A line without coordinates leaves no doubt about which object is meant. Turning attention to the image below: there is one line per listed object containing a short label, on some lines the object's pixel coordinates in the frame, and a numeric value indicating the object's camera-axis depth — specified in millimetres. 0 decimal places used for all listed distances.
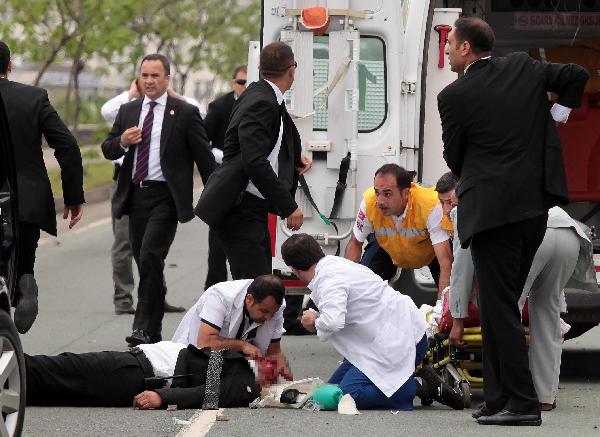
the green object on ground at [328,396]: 17937
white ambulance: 21797
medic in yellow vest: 20172
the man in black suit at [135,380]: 17672
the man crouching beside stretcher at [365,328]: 17969
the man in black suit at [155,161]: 23719
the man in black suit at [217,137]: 27922
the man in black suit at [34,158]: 18641
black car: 14180
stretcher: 18828
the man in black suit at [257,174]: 19594
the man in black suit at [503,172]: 16891
